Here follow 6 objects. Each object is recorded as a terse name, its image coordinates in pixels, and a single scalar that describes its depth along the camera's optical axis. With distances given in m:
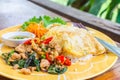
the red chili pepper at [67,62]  0.61
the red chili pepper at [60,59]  0.60
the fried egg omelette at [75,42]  0.63
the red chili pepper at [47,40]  0.64
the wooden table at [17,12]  0.98
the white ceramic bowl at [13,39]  0.69
